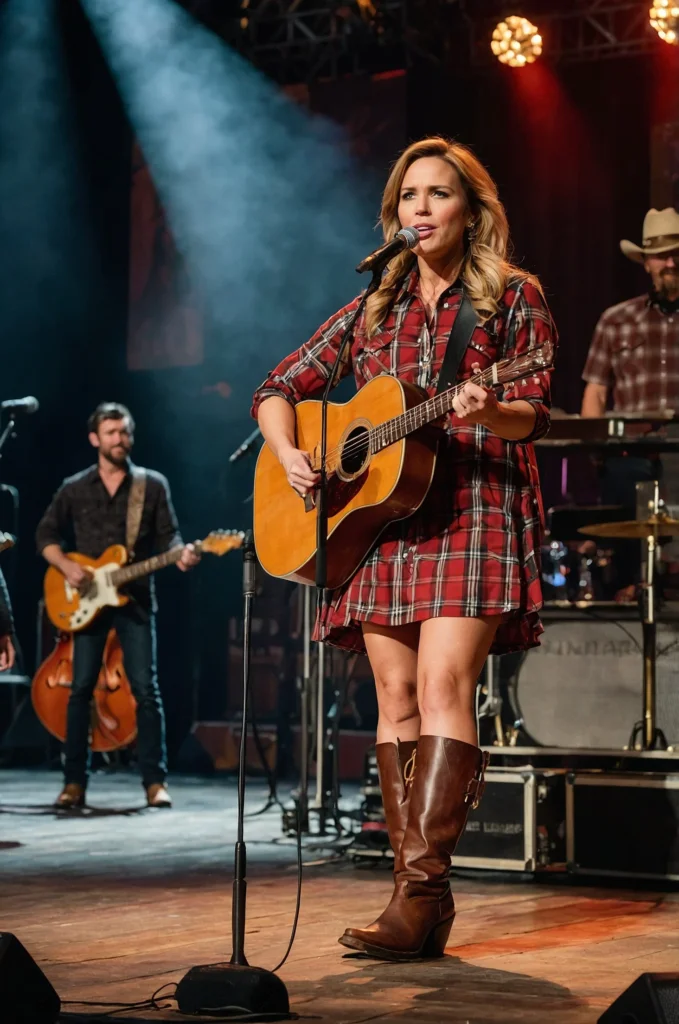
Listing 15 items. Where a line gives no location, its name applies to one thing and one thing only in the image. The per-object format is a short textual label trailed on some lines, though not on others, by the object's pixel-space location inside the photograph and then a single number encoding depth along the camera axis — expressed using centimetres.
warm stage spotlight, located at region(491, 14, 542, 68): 942
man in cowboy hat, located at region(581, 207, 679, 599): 689
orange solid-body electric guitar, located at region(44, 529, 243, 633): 737
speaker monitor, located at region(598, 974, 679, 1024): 195
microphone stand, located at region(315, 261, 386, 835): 299
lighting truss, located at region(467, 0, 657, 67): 944
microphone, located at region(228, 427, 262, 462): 645
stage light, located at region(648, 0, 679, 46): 847
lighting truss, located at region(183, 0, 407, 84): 1021
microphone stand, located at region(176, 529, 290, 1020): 248
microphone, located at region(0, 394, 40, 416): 719
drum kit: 602
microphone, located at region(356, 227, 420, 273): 312
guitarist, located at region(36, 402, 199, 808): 740
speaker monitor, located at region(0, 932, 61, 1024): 224
